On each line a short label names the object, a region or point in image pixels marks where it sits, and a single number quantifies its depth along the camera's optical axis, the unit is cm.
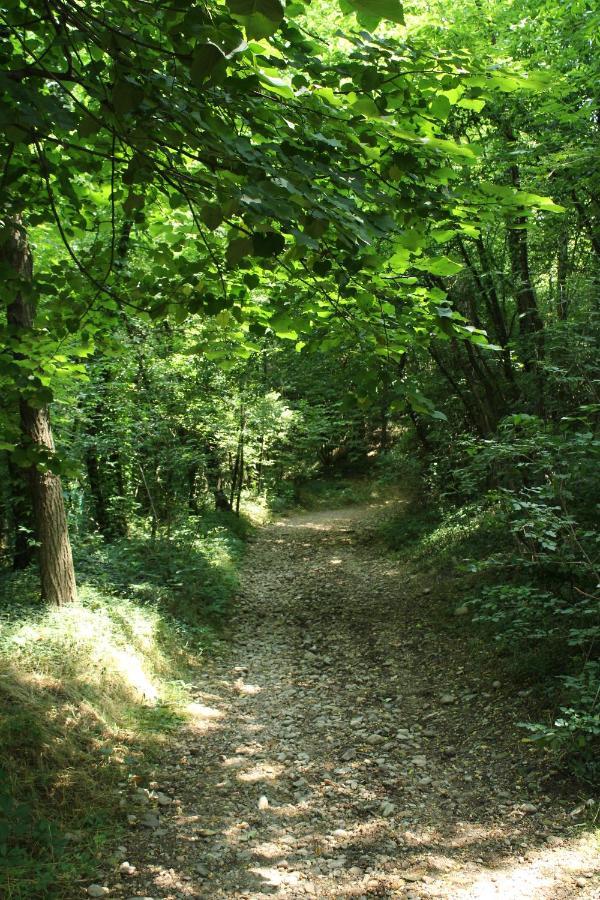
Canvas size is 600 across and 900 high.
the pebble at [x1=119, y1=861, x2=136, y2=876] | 355
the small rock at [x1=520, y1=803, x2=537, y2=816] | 393
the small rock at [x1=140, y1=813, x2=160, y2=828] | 405
